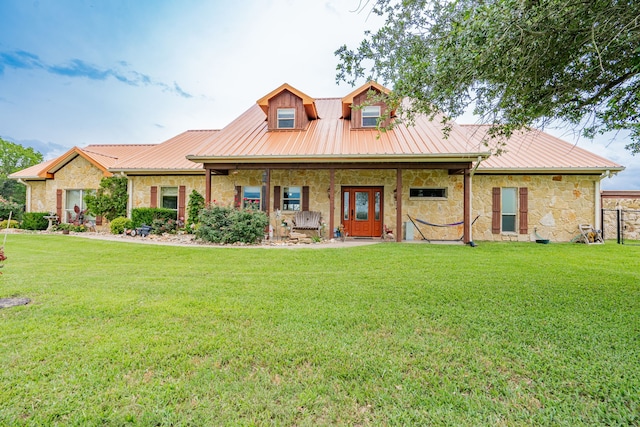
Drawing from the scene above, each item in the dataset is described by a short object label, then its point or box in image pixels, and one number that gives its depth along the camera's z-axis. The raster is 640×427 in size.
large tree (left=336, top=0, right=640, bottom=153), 2.90
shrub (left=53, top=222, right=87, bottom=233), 11.73
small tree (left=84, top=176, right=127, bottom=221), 12.05
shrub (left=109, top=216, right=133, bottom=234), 11.10
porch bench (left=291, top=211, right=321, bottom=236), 10.22
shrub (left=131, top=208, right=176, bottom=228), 10.62
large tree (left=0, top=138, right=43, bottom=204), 26.66
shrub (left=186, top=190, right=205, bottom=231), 11.09
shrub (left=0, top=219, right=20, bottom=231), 12.79
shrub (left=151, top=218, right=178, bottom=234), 10.49
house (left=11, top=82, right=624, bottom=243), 9.36
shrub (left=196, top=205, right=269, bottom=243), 8.66
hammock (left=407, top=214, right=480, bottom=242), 9.88
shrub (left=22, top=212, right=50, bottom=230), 12.18
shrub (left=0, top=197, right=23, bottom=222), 13.48
